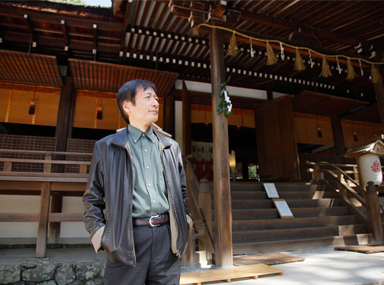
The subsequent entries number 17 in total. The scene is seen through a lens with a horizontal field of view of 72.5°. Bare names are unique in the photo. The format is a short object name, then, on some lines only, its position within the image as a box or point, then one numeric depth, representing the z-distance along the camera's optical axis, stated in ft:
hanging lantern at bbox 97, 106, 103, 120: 24.00
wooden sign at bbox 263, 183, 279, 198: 20.49
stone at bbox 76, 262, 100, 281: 13.25
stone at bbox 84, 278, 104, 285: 13.07
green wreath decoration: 14.69
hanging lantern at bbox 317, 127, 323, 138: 30.78
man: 4.61
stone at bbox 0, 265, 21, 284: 12.68
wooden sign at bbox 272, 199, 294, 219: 18.62
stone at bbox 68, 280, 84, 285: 13.12
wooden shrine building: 16.56
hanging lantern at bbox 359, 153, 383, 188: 20.11
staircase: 16.57
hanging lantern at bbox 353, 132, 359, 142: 32.40
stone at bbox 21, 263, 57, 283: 13.06
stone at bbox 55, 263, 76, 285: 13.15
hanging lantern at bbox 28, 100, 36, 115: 22.21
